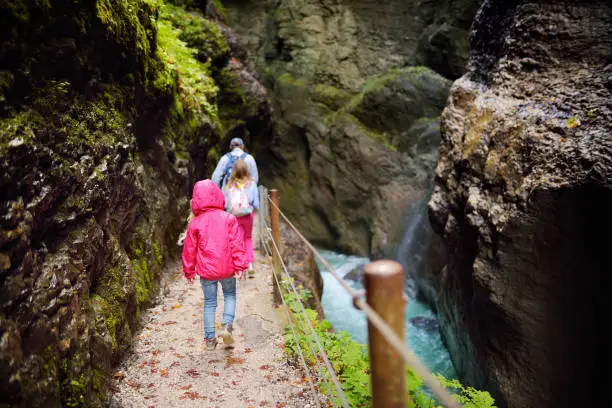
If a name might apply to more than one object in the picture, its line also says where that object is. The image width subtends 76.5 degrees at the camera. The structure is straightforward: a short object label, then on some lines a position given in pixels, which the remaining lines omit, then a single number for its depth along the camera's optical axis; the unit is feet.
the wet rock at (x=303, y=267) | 22.72
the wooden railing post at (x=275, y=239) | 17.10
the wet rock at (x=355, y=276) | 42.06
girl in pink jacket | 12.86
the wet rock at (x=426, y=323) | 32.60
